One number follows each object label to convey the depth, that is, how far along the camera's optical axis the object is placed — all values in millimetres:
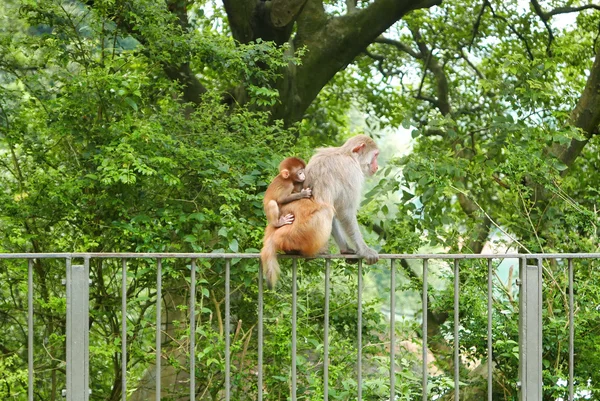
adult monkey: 4652
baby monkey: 4781
